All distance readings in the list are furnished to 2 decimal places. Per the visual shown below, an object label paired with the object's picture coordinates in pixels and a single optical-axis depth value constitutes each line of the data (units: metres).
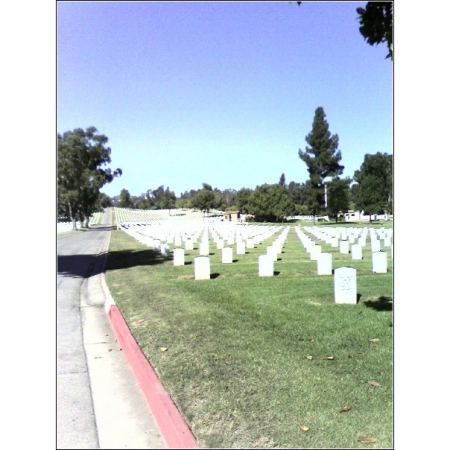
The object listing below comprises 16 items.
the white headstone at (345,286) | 7.58
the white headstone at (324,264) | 11.21
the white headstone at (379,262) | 11.20
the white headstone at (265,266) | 11.18
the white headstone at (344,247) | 16.30
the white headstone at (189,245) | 19.19
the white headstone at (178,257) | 14.00
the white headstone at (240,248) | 17.16
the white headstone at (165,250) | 17.47
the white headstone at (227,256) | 14.44
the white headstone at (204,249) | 17.30
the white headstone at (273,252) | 13.91
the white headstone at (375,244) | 15.01
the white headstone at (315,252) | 14.96
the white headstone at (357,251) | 14.20
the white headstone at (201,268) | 11.02
